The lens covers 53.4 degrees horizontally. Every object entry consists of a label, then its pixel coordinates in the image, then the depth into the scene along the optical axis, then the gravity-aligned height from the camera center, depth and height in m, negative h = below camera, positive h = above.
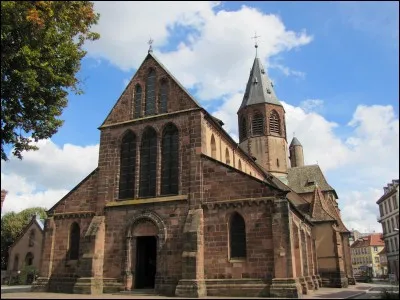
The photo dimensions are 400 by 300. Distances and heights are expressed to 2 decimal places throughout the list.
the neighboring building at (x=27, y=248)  51.75 +2.68
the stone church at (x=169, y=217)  20.70 +2.82
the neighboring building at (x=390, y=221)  54.34 +6.32
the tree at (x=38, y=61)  17.05 +9.39
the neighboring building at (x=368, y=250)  99.44 +3.87
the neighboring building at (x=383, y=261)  76.21 +1.07
